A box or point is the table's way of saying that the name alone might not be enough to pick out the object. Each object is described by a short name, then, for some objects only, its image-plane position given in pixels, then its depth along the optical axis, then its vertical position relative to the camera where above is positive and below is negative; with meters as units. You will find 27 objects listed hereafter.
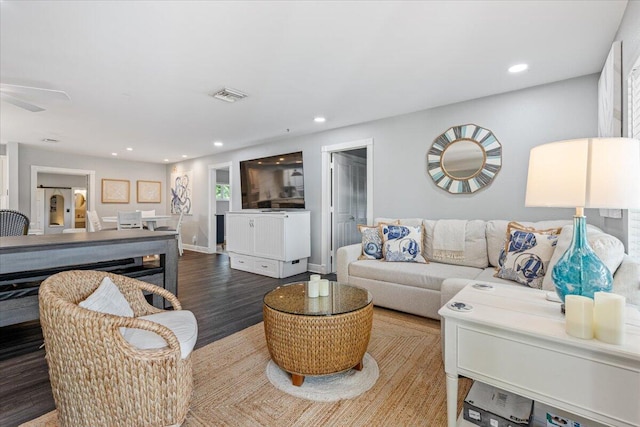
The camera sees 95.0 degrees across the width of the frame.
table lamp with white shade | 1.07 +0.09
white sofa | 2.71 -0.59
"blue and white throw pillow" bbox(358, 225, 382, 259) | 3.34 -0.37
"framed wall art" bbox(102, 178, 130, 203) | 7.18 +0.52
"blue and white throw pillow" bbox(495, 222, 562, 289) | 2.27 -0.36
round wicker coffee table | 1.70 -0.74
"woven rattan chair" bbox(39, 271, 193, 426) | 1.25 -0.70
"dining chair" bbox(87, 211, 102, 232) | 6.01 -0.20
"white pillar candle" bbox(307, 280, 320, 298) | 2.05 -0.55
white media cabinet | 4.46 -0.50
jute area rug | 1.50 -1.06
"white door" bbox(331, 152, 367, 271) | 4.82 +0.23
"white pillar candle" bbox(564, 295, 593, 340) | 1.06 -0.40
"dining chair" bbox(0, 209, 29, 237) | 2.98 -0.12
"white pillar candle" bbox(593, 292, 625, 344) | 1.01 -0.38
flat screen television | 4.93 +0.51
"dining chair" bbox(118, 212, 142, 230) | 5.96 -0.16
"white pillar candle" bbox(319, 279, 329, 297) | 2.09 -0.56
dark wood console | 2.06 -0.38
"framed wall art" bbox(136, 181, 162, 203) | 7.75 +0.53
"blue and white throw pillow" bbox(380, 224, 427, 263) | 3.16 -0.36
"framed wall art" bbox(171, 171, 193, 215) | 7.43 +0.51
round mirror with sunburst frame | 3.22 +0.60
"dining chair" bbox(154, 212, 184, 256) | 6.62 -0.40
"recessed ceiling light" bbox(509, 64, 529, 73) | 2.54 +1.26
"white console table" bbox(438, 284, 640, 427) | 1.00 -0.58
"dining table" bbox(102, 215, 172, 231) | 6.15 -0.18
